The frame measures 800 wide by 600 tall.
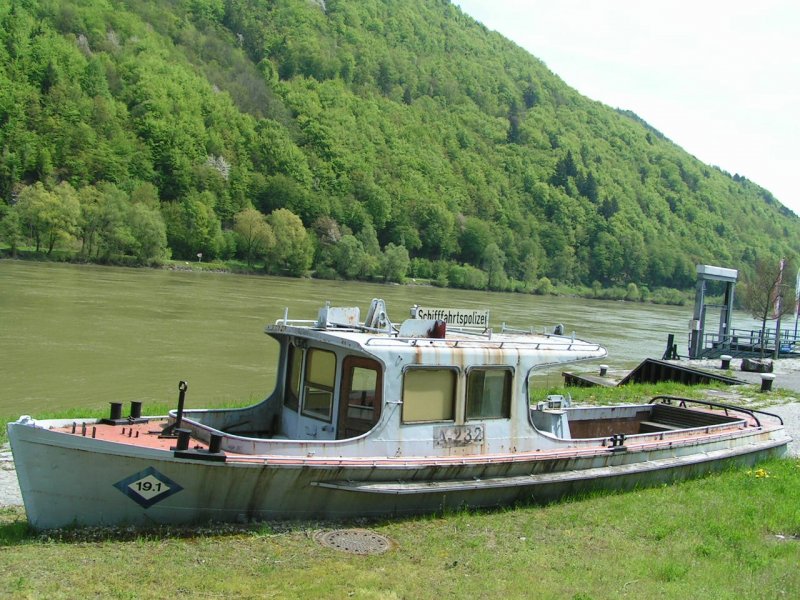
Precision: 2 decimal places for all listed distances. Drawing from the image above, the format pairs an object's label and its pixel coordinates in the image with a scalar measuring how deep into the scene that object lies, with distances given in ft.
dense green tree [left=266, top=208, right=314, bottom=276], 350.84
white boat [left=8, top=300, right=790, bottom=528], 25.94
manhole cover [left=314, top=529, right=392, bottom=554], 26.86
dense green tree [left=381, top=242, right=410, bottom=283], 377.09
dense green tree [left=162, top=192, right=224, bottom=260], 364.79
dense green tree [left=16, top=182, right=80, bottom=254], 262.67
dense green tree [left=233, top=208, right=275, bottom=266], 352.69
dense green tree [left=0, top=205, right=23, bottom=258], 253.24
